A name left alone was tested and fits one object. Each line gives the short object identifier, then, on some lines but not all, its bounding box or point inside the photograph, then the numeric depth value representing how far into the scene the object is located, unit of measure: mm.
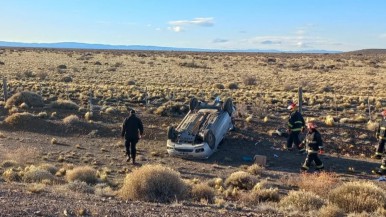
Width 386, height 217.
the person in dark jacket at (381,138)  14117
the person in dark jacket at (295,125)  15992
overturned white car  15149
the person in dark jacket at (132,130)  14789
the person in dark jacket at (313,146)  13586
